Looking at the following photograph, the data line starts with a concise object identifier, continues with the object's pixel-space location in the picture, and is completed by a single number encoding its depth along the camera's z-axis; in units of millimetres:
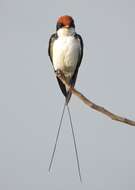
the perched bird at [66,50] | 5141
